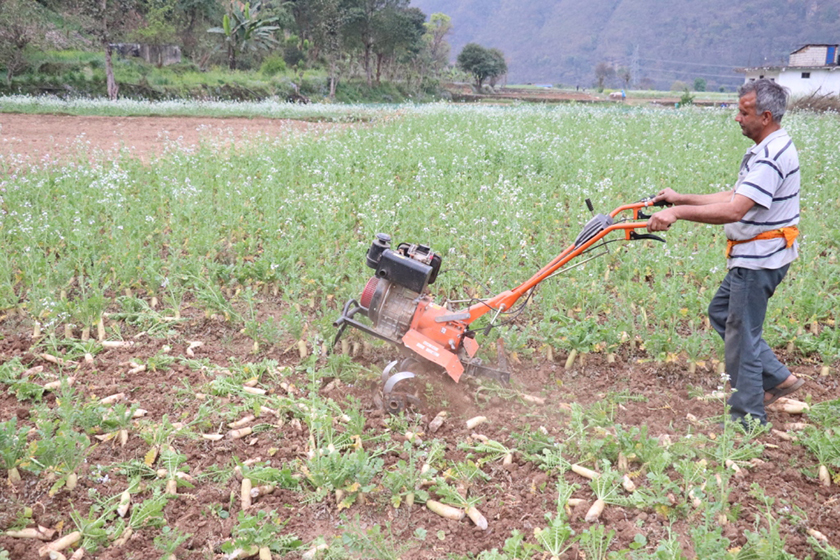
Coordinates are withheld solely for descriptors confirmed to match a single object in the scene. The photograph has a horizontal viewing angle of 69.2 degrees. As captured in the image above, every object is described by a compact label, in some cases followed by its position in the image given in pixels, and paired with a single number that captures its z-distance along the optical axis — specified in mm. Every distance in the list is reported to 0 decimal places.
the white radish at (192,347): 4727
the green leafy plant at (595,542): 2811
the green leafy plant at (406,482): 3324
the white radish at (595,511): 3176
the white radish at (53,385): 4156
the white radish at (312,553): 2926
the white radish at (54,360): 4480
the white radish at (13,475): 3311
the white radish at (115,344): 4820
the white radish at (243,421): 3927
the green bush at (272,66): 38859
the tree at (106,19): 26250
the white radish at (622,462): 3549
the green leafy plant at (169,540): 2807
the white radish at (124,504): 3162
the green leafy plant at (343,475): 3287
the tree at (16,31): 25531
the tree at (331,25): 45406
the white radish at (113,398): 4031
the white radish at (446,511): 3243
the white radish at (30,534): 2963
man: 3590
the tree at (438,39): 71375
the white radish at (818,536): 3027
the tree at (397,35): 47875
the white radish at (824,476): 3500
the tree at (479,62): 64062
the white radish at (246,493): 3270
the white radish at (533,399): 4281
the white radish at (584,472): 3477
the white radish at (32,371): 4355
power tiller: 4027
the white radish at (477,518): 3186
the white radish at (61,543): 2857
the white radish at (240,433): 3820
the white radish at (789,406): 4262
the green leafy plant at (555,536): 2900
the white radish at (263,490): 3340
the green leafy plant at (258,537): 2898
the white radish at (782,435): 3943
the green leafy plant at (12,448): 3258
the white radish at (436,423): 4016
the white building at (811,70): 45906
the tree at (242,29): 37719
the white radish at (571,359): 4772
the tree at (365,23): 46625
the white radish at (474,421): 4035
